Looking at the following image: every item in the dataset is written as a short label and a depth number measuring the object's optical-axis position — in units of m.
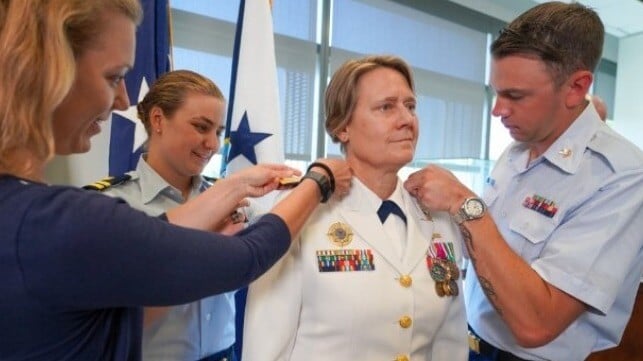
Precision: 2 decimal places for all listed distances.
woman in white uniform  1.12
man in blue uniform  1.14
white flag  2.25
